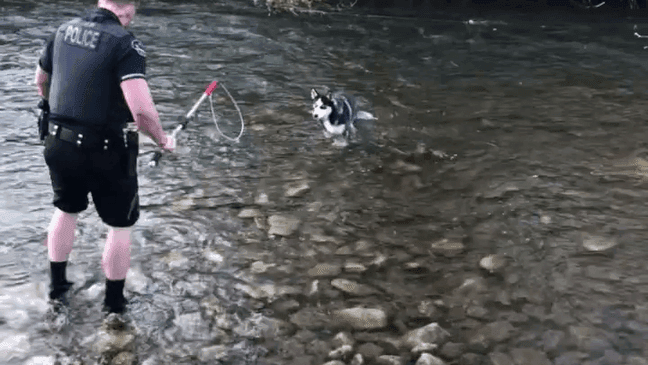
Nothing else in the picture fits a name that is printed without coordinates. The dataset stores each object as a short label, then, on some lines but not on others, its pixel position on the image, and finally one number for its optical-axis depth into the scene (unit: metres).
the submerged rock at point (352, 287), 6.50
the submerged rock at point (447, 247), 7.27
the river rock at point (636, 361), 5.46
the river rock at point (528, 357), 5.51
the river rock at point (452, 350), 5.59
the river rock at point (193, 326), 5.77
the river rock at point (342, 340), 5.72
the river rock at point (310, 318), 5.98
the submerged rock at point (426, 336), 5.71
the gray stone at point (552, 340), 5.68
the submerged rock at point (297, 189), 8.67
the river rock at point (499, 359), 5.51
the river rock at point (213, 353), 5.50
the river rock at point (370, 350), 5.58
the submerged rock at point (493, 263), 6.91
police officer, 5.26
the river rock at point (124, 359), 5.40
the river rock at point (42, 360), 5.37
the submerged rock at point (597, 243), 7.28
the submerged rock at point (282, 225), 7.68
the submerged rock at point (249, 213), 8.05
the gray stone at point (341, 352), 5.57
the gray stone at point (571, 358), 5.50
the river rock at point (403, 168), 9.45
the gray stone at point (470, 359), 5.51
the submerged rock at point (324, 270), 6.80
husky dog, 10.18
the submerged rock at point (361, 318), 5.98
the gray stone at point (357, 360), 5.48
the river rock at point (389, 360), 5.49
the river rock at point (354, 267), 6.89
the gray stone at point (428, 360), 5.45
